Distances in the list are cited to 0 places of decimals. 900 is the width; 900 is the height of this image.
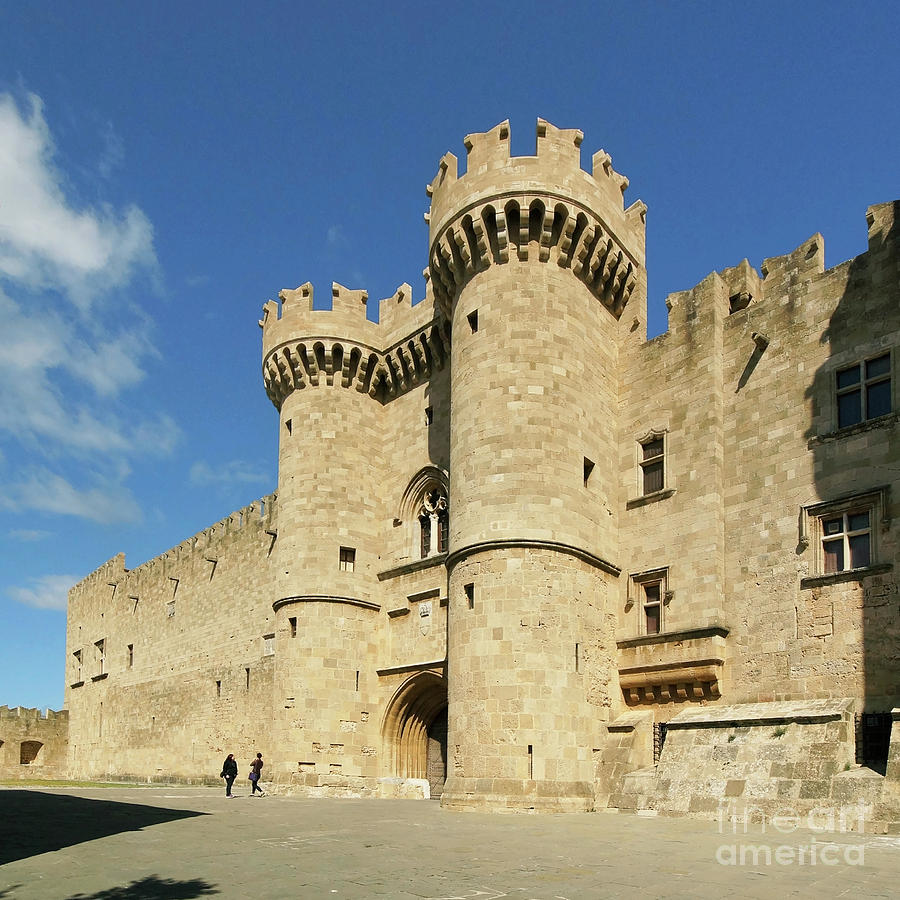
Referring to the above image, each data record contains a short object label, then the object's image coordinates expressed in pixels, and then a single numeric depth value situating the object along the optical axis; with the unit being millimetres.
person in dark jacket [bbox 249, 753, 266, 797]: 22500
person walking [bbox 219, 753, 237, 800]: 22141
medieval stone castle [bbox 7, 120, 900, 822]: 15867
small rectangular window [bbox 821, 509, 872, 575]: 15797
